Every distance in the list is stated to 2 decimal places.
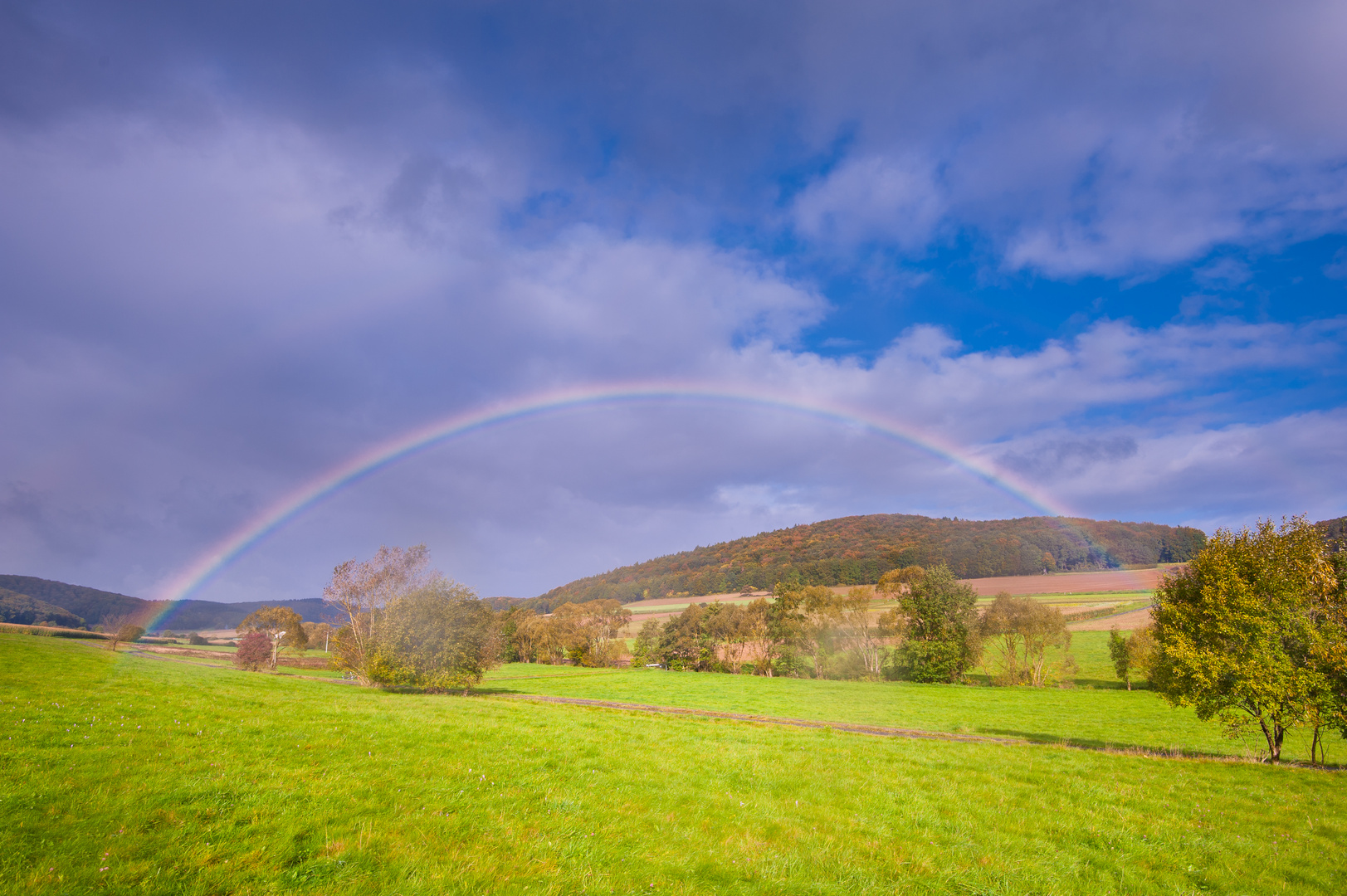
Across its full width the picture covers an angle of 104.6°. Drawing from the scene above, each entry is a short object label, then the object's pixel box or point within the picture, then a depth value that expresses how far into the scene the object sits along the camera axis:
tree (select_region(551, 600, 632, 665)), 97.75
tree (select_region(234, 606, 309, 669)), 74.75
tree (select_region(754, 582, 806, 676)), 83.12
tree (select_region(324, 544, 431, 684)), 45.22
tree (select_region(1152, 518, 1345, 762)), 20.00
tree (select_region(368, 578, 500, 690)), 38.06
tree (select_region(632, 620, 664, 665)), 95.62
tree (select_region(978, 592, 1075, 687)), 66.44
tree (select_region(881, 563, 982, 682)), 69.56
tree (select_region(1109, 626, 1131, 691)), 60.31
